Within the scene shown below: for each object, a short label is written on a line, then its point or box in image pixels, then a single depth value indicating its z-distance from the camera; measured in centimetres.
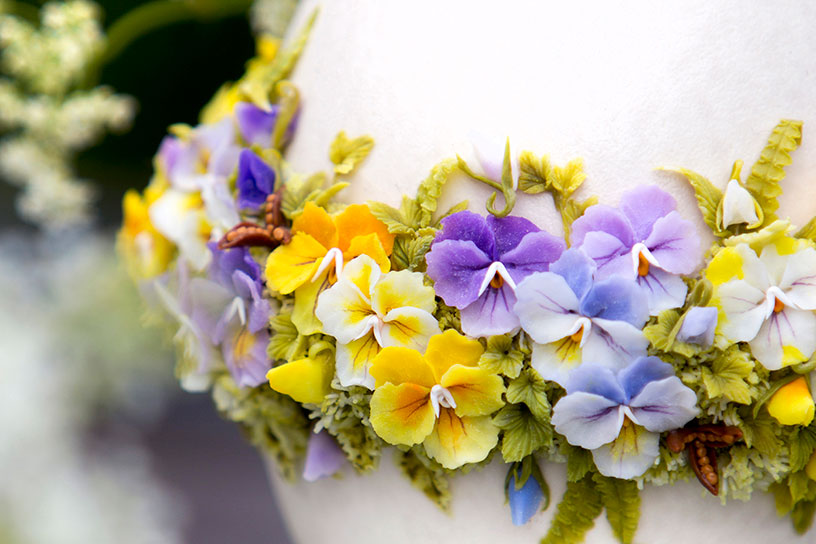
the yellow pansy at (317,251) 30
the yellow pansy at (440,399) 30
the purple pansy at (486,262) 29
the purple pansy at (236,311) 32
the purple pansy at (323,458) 32
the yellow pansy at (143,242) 35
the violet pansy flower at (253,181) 32
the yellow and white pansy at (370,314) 30
